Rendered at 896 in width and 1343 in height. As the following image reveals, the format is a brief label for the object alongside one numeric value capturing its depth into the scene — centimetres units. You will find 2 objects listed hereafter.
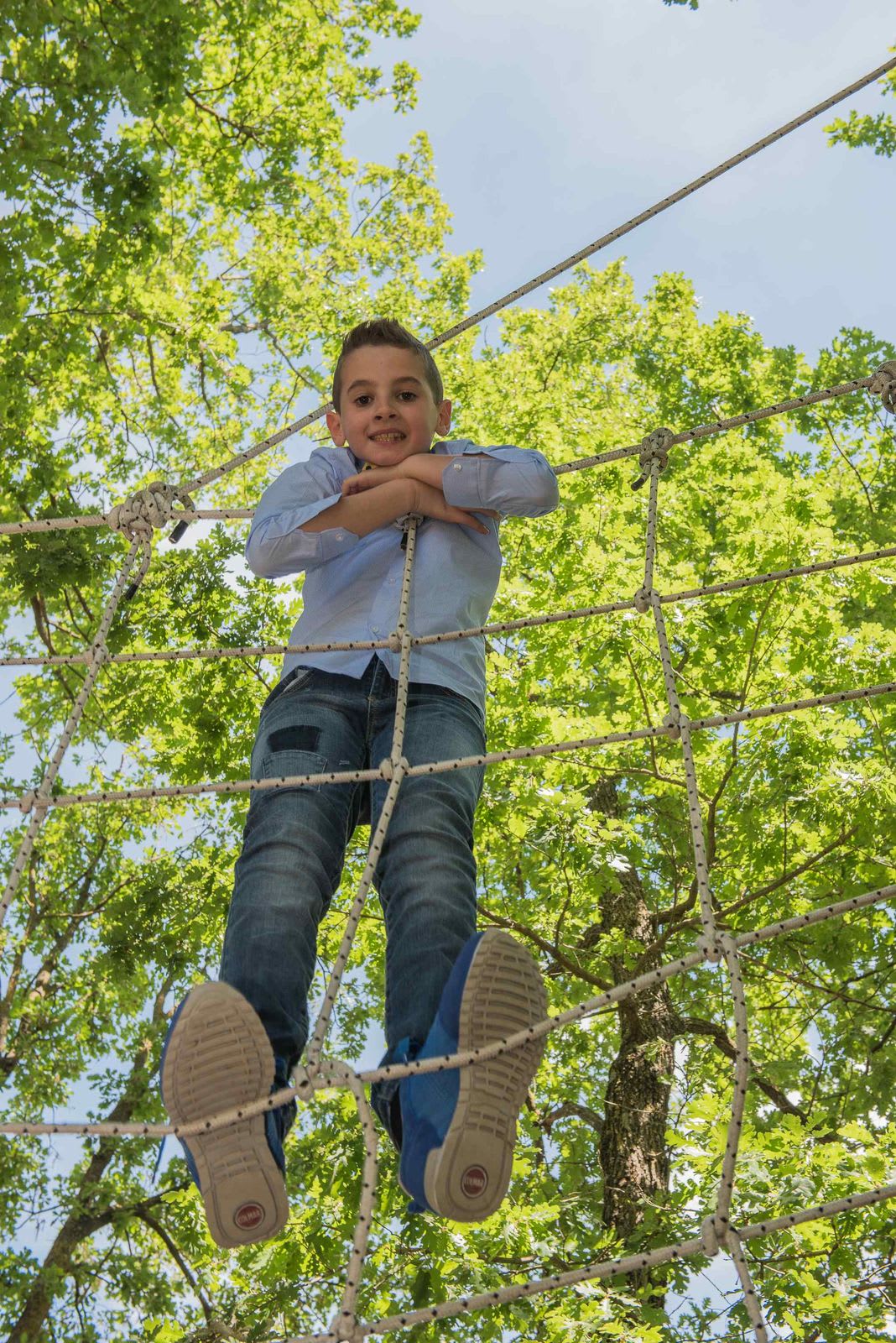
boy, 149
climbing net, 147
